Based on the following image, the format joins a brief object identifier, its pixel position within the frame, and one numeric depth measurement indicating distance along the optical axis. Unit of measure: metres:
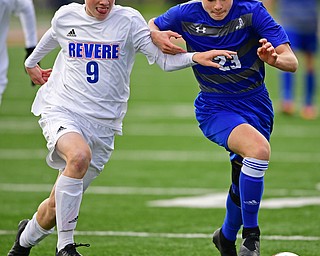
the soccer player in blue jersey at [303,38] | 37.06
